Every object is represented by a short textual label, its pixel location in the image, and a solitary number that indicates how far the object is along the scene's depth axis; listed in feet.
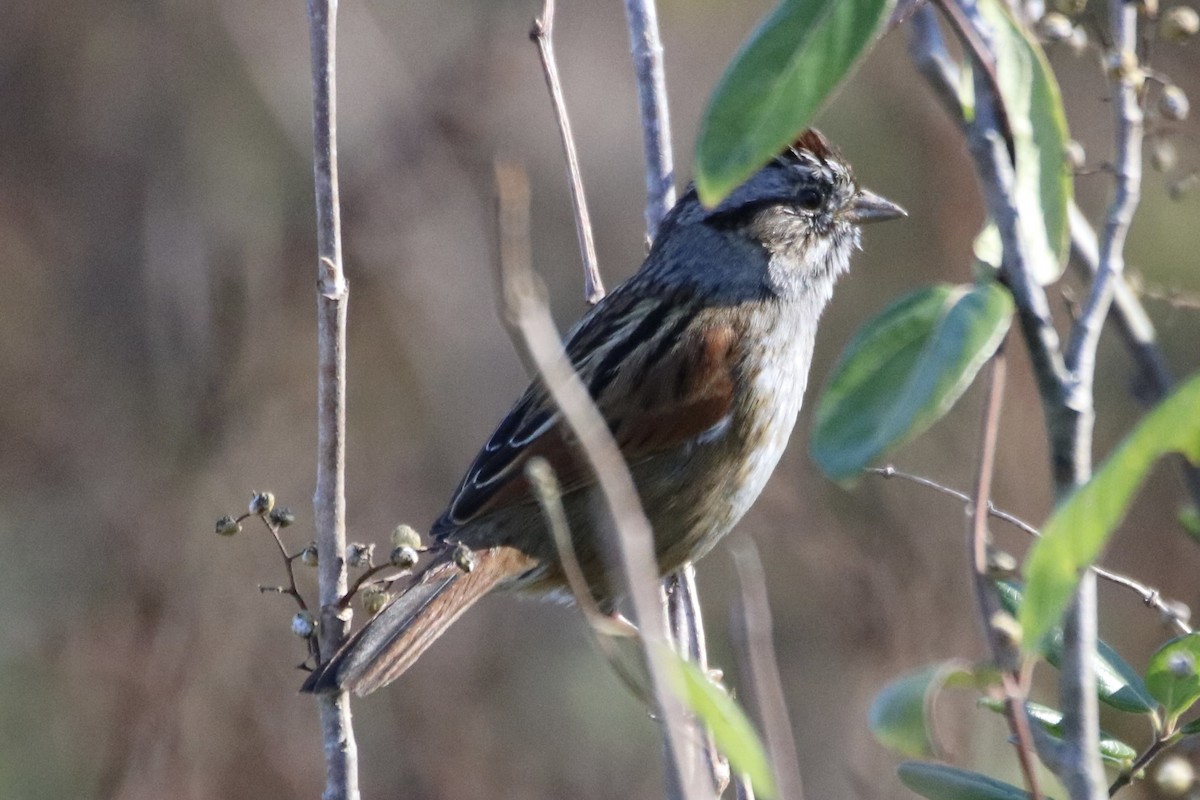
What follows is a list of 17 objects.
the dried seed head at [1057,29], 13.89
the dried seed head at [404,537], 14.42
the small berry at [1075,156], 12.59
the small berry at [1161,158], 15.02
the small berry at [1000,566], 11.47
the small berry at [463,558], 15.83
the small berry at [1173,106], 14.26
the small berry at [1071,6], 13.65
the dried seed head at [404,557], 14.07
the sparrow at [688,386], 22.04
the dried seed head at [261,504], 14.49
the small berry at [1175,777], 9.91
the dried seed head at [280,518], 14.90
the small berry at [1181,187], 15.52
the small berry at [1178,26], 14.49
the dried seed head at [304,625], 13.96
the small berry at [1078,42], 14.11
